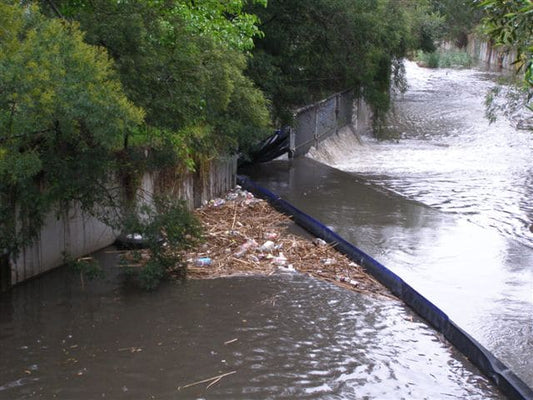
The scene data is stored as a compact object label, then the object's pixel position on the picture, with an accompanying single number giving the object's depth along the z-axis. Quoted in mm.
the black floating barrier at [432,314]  6164
